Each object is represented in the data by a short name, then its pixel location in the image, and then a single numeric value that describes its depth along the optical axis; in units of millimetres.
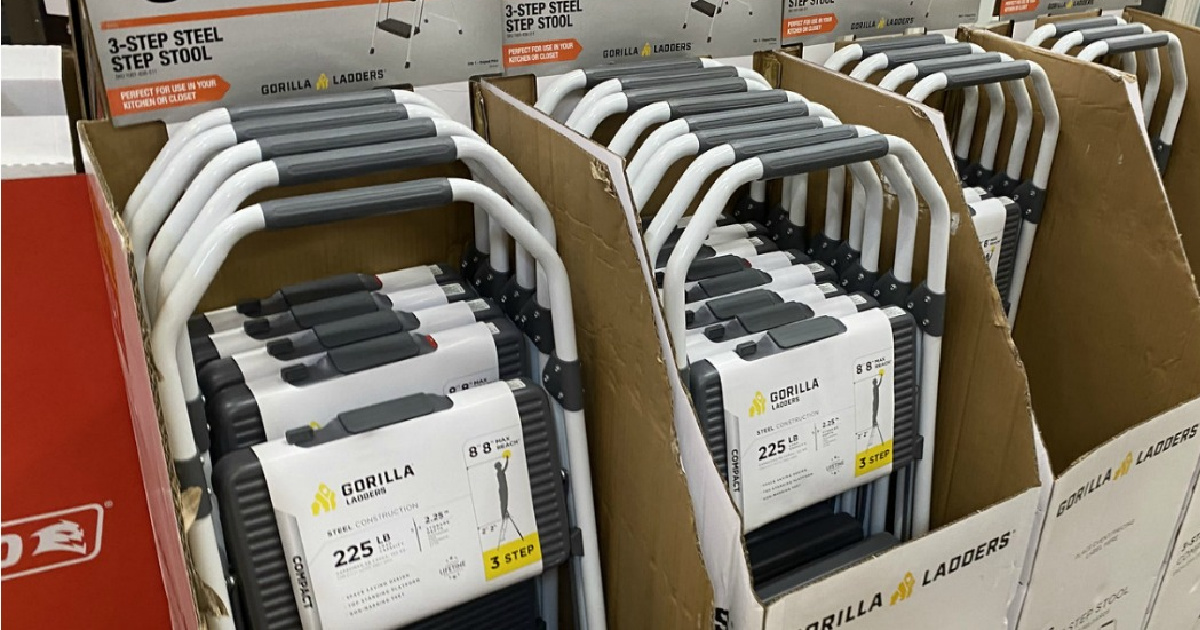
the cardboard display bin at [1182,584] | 1442
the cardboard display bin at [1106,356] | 1232
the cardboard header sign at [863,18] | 1591
